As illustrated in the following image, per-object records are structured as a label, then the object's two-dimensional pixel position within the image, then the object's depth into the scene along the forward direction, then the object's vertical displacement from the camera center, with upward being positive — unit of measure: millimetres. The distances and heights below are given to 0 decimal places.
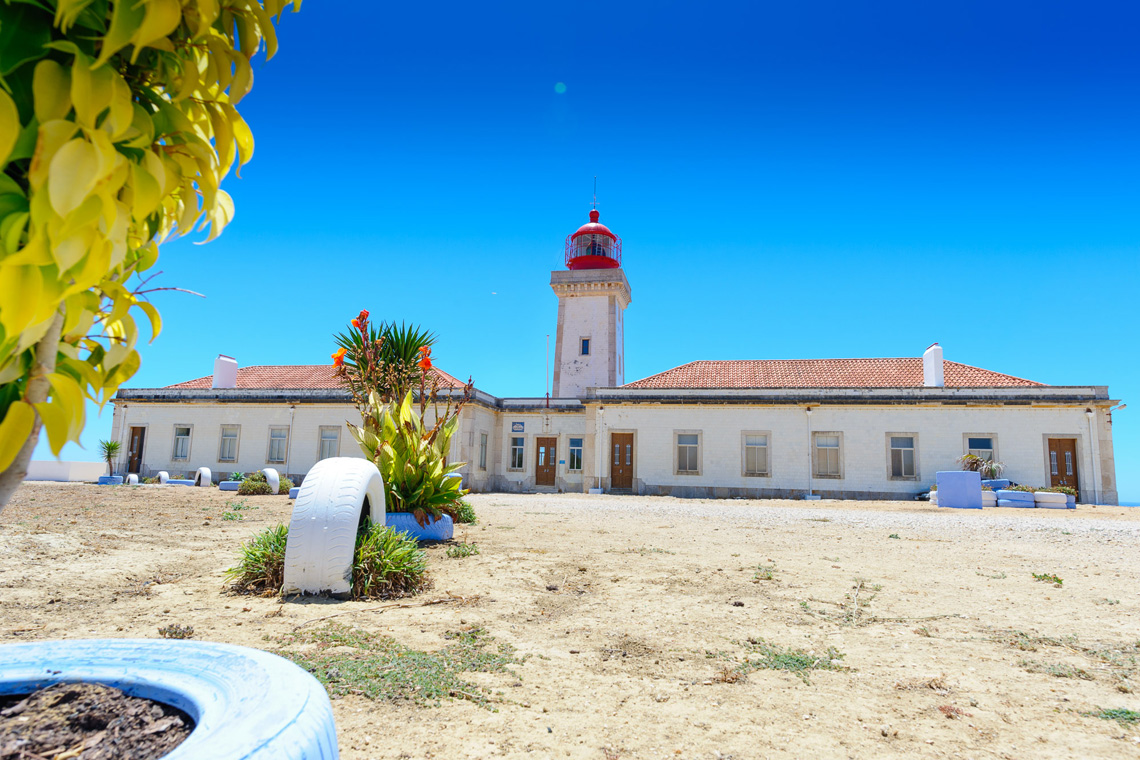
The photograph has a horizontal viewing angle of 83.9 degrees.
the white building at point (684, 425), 20672 +1410
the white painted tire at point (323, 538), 4465 -585
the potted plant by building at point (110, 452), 25906 -138
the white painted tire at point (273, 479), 17844 -717
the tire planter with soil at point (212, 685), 1101 -491
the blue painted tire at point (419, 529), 6789 -775
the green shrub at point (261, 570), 4738 -876
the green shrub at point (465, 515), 9203 -818
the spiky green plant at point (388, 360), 7910 +1571
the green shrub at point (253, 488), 17047 -940
